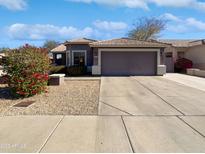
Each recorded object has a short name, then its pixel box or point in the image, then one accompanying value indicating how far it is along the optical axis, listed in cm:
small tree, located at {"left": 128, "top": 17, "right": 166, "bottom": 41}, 2982
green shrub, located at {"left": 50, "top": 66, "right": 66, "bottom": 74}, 1615
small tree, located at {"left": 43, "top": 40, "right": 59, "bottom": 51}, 4452
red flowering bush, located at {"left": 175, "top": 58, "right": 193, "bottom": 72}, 1816
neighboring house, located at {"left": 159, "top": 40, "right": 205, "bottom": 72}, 1746
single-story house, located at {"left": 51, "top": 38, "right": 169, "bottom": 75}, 1470
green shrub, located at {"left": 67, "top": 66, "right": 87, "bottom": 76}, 1568
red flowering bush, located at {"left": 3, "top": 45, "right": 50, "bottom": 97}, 690
